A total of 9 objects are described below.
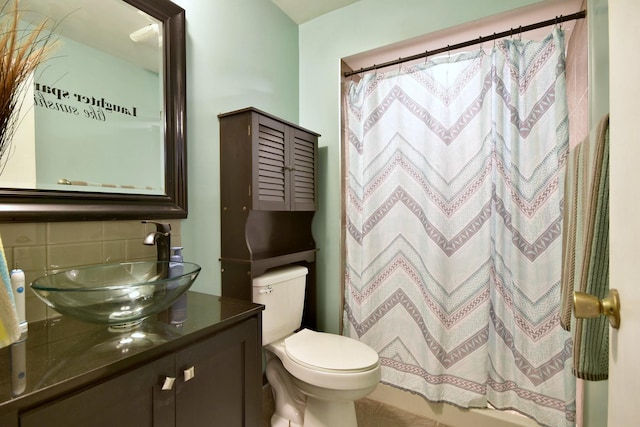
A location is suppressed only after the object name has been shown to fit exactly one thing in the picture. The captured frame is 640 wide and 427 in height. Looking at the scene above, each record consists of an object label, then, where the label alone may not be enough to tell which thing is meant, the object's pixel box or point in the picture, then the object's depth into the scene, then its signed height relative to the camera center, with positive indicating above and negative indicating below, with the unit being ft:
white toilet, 4.27 -2.33
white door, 1.41 -0.02
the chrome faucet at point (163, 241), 3.67 -0.41
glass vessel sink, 2.30 -0.74
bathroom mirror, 3.01 +1.06
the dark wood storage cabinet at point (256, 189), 4.75 +0.30
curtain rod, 4.57 +2.85
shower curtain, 4.72 -0.40
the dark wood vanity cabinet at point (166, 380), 1.87 -1.28
